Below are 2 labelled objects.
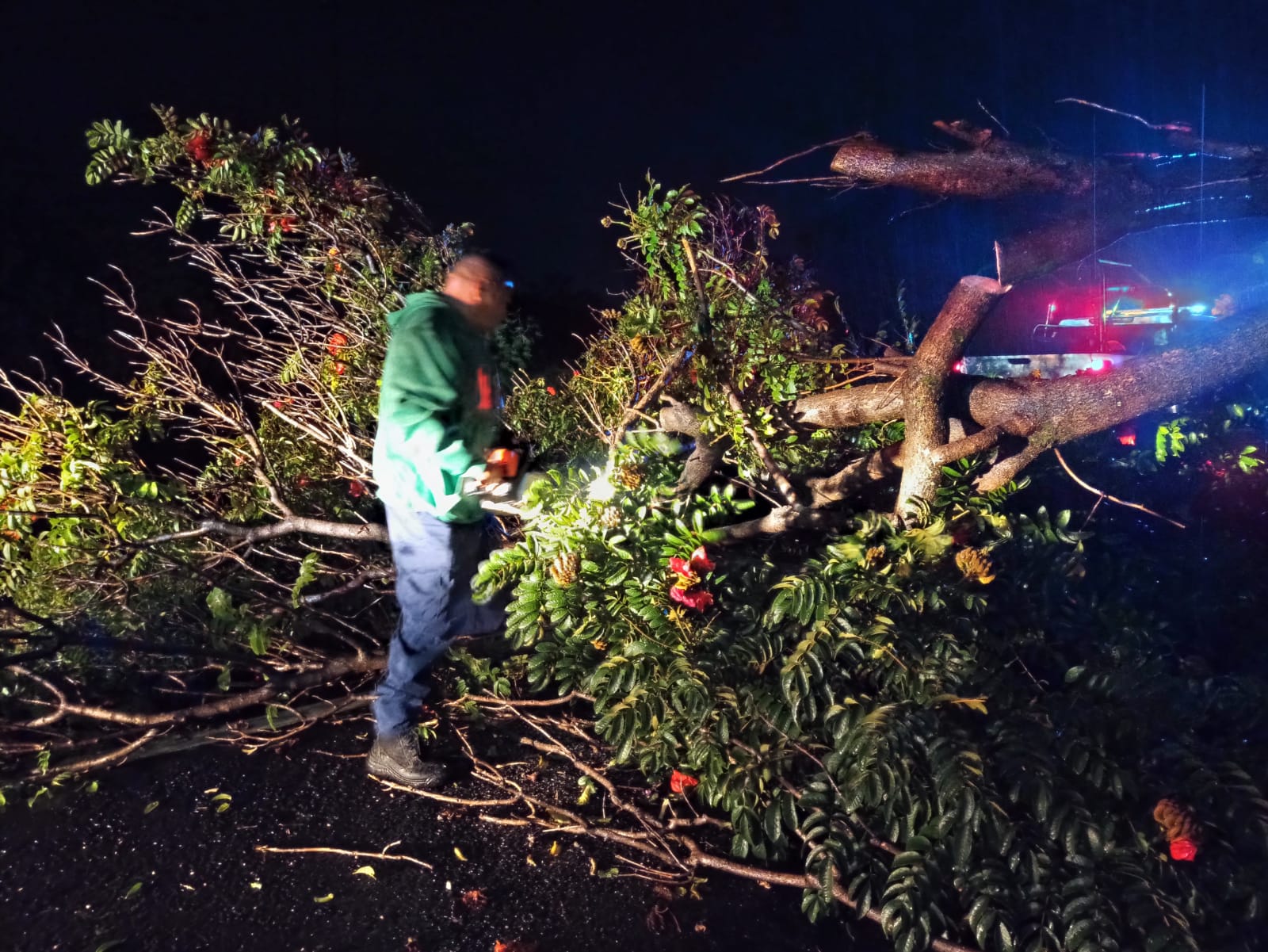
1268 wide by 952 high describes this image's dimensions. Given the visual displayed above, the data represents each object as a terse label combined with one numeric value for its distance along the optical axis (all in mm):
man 2234
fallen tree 2062
